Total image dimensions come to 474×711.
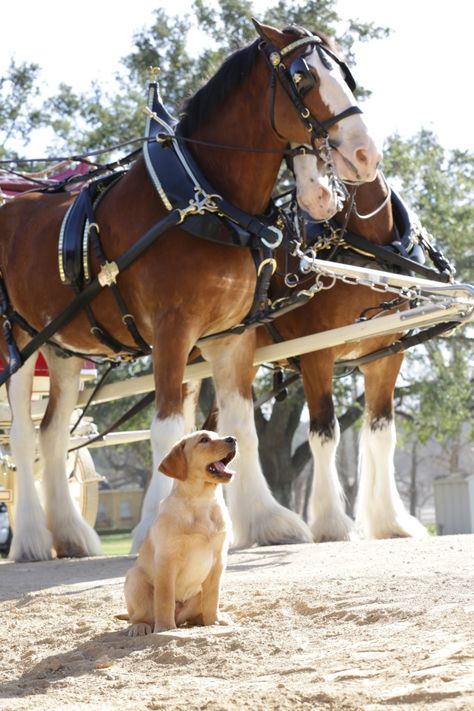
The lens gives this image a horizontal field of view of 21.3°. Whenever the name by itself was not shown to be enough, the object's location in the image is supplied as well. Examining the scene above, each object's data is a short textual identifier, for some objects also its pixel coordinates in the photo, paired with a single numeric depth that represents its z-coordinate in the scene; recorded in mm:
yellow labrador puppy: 5141
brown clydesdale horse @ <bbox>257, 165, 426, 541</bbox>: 8547
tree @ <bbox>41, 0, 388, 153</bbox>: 22047
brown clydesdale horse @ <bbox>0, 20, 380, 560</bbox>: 6910
